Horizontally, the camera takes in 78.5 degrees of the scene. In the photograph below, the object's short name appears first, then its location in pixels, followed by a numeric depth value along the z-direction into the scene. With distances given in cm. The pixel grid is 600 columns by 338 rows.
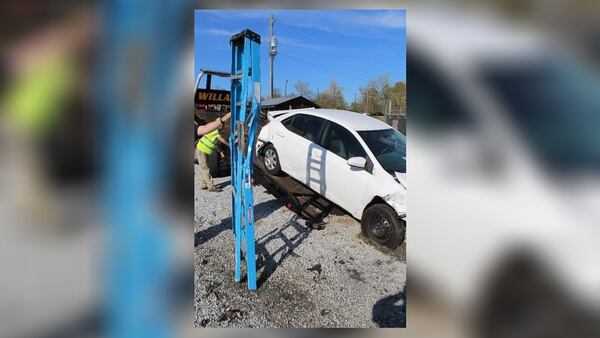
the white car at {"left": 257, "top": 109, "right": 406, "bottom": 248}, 278
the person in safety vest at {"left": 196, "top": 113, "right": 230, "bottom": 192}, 267
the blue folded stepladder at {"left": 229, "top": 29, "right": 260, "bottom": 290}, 182
